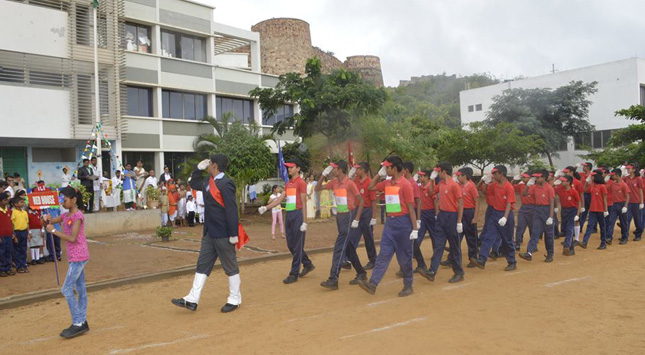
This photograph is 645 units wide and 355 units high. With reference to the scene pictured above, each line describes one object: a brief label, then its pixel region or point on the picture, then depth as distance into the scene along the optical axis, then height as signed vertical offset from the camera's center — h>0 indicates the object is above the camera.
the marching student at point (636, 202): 13.83 -0.83
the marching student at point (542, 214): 10.65 -0.84
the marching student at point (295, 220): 9.02 -0.69
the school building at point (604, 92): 34.84 +5.40
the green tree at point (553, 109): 35.16 +4.37
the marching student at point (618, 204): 13.34 -0.84
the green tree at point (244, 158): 20.36 +0.97
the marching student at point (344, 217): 8.37 -0.63
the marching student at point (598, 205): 12.76 -0.83
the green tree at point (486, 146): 27.50 +1.55
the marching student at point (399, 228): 7.68 -0.75
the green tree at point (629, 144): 20.88 +1.18
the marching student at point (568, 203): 11.75 -0.71
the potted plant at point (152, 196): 18.33 -0.40
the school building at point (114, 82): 20.16 +4.83
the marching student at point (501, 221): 9.77 -0.88
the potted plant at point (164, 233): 14.30 -1.33
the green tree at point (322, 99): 20.77 +3.26
